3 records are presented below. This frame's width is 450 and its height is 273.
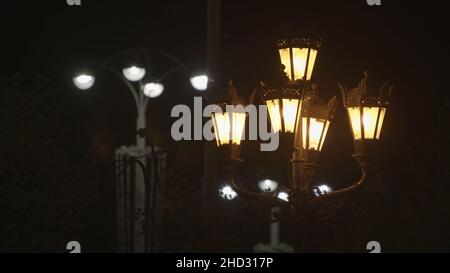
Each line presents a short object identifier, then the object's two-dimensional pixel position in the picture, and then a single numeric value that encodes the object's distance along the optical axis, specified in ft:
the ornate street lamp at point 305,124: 37.37
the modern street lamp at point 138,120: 58.23
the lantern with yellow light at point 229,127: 38.93
